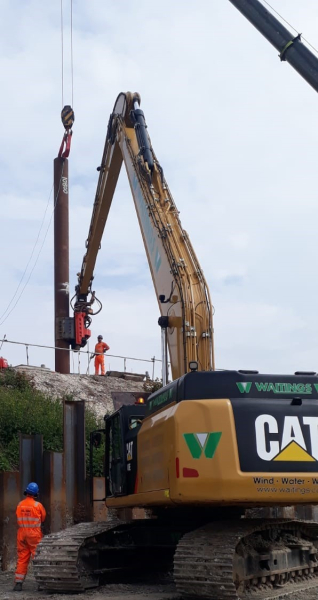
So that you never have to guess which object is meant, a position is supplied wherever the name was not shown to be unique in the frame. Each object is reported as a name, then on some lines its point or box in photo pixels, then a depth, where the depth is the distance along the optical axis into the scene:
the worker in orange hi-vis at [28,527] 11.58
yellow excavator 9.16
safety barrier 27.37
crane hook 31.56
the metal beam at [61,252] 28.16
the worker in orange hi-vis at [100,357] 29.33
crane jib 11.84
